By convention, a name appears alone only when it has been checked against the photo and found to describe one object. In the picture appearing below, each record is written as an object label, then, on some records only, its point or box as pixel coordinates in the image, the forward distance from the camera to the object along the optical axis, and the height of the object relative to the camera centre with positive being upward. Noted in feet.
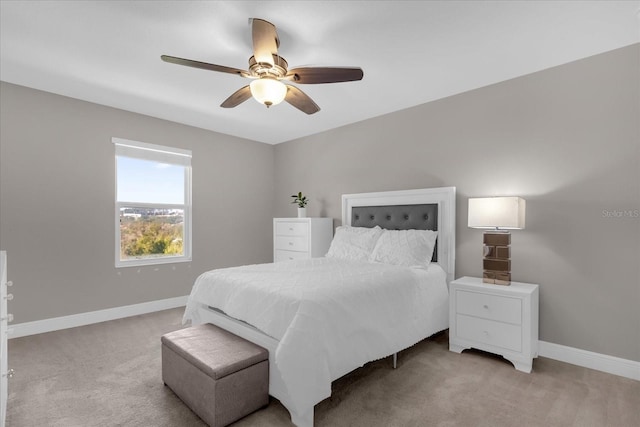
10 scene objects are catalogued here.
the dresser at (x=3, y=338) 4.76 -2.05
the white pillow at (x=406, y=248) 10.03 -1.22
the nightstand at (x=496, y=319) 8.02 -2.90
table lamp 8.43 -0.38
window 12.71 +0.28
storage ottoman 5.73 -3.14
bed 5.84 -2.11
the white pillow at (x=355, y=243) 11.26 -1.19
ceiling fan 6.46 +3.03
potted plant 15.01 +0.31
